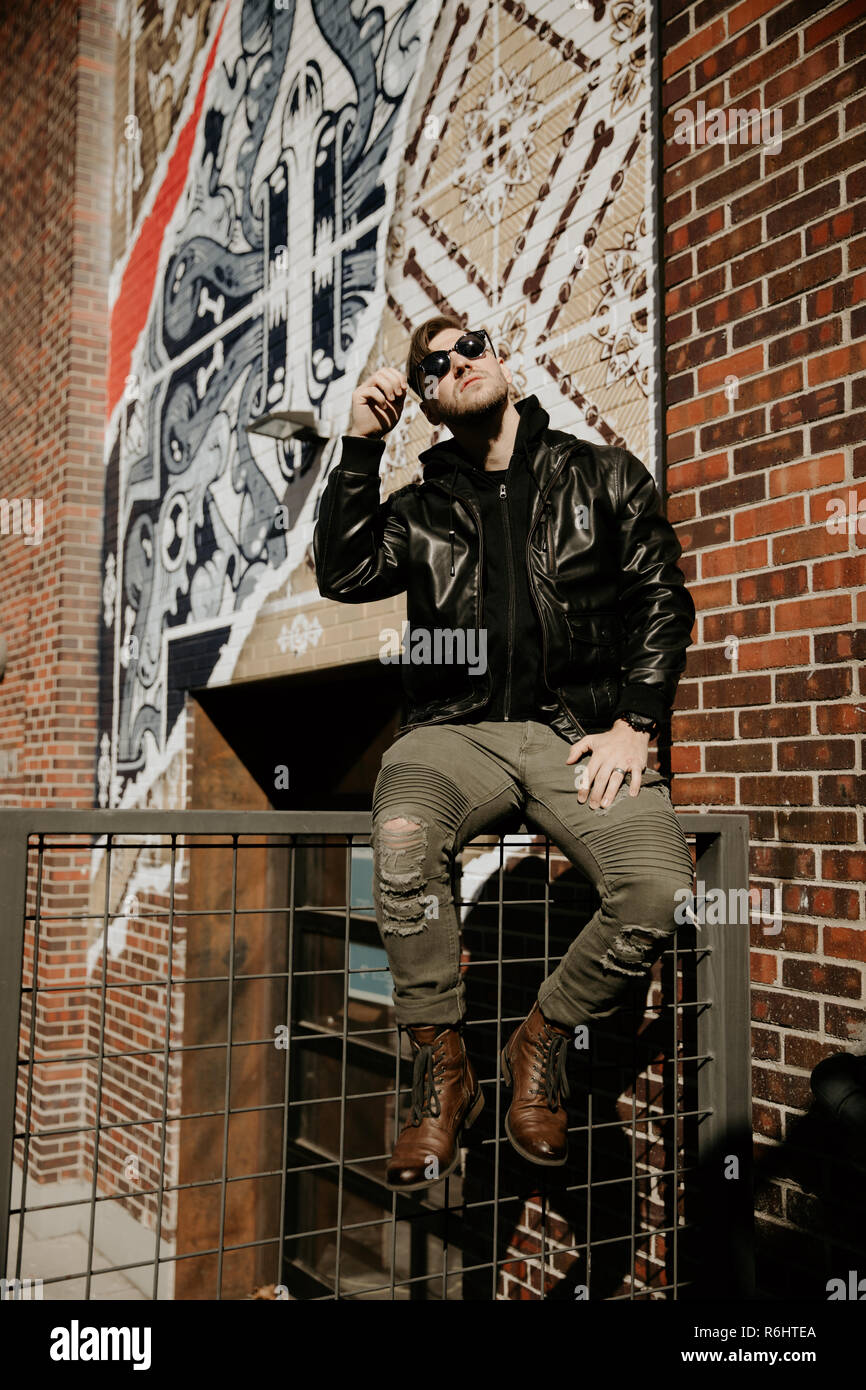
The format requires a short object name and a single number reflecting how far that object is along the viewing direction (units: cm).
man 228
